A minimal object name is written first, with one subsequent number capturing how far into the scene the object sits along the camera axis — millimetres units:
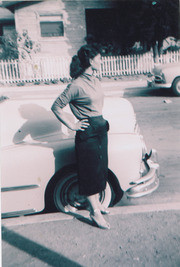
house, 18203
